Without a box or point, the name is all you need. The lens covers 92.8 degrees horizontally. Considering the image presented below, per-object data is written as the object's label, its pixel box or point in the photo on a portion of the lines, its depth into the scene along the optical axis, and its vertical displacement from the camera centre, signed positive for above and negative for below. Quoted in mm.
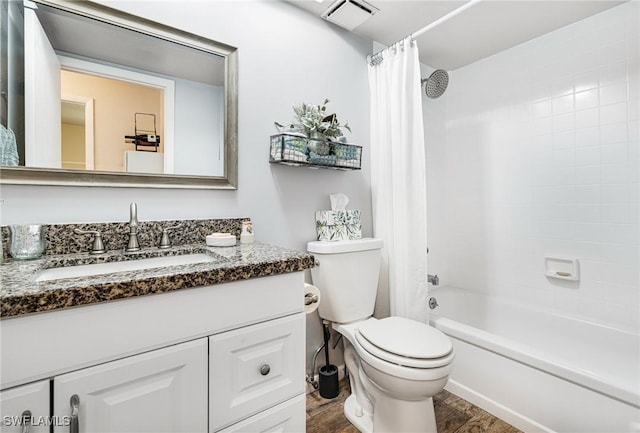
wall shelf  1475 +341
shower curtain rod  1483 +1028
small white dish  1258 -87
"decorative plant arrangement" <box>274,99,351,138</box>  1557 +504
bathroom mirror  1051 +475
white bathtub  1193 -743
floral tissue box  1688 -38
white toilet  1162 -536
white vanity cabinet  633 -341
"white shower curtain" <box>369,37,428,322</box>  1720 +208
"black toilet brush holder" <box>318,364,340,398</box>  1622 -885
